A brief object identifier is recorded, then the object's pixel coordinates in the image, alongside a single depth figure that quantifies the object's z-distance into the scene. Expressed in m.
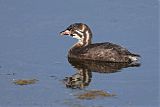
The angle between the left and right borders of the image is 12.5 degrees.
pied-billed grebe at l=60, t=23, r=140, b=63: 17.59
